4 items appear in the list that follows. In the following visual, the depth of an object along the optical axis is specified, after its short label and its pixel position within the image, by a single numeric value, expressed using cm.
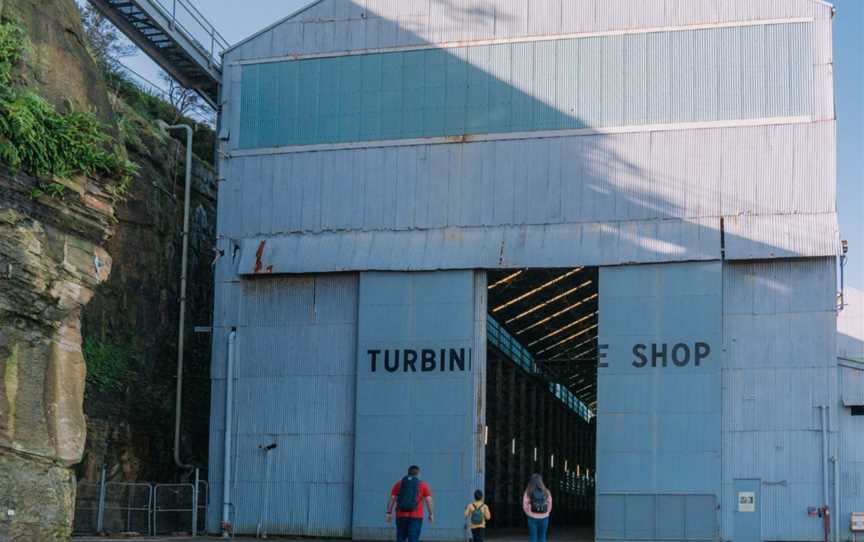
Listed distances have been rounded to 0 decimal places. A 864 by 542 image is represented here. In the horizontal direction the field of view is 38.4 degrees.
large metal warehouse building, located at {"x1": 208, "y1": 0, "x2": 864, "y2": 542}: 3073
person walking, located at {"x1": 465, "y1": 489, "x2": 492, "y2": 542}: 2408
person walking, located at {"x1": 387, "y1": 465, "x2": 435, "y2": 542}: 2253
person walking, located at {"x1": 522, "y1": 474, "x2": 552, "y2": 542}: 2377
